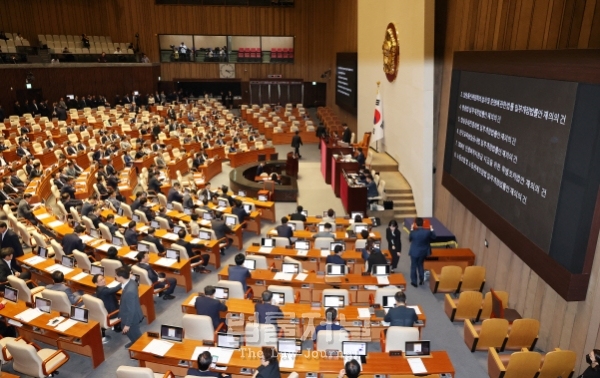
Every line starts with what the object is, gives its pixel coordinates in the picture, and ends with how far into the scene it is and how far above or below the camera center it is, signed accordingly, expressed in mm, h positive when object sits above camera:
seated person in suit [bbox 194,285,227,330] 7594 -3950
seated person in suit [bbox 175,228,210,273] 10625 -4336
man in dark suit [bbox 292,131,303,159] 22594 -4077
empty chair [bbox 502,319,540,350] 7430 -4336
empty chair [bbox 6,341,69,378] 6387 -4242
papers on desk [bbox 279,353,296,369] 6291 -4048
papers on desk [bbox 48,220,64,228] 11633 -4125
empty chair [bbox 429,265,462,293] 9711 -4539
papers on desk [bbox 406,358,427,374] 6164 -4029
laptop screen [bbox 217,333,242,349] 6711 -3979
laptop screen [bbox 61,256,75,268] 9469 -4074
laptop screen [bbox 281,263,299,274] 9531 -4204
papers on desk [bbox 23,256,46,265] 9688 -4181
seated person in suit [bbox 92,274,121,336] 7887 -3935
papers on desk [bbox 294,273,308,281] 9265 -4291
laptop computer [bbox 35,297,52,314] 7692 -4023
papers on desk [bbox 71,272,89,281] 8957 -4169
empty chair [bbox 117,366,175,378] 5555 -3665
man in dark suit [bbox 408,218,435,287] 10172 -4062
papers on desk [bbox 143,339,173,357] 6562 -4049
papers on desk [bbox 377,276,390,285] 9047 -4268
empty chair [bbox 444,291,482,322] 8539 -4494
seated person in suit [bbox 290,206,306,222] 12719 -4248
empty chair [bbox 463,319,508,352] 7441 -4410
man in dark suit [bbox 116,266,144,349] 7594 -3953
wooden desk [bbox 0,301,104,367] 7185 -4283
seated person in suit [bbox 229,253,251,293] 8945 -4023
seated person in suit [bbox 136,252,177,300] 9133 -4378
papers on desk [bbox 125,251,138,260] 10079 -4228
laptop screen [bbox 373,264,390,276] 9438 -4196
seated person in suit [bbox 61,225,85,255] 10211 -4009
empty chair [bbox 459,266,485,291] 9602 -4479
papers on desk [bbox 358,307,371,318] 7702 -4170
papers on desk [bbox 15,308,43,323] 7531 -4131
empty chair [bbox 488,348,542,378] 6411 -4197
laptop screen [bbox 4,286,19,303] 8070 -4024
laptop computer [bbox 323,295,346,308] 8078 -4109
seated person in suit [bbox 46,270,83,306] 7981 -4164
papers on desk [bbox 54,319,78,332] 7199 -4101
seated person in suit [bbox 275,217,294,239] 11594 -4244
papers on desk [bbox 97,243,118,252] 10470 -4221
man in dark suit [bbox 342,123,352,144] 24703 -4152
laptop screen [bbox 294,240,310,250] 10688 -4205
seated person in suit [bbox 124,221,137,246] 10827 -4046
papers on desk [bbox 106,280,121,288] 8068 -3906
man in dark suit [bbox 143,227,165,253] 10648 -4126
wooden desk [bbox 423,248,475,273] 10758 -4562
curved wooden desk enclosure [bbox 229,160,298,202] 16625 -4622
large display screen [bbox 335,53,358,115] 25283 -1493
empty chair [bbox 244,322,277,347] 6828 -3951
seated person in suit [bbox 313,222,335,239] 11445 -4249
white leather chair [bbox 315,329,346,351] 6707 -3958
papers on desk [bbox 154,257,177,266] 9887 -4272
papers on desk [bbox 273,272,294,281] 9246 -4296
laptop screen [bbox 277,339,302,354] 6578 -3965
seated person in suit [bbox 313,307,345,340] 6773 -3831
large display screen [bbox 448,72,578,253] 6809 -1479
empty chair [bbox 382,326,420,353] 6723 -3915
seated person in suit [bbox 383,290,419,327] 7309 -3933
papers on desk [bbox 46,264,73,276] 9306 -4184
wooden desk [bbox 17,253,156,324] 8680 -4295
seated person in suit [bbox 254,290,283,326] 7480 -3990
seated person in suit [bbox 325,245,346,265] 9602 -4070
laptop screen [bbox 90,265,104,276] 9148 -4086
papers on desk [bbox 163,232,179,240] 11266 -4270
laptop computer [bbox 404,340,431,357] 6460 -3936
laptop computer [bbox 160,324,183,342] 6824 -3951
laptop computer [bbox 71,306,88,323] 7418 -4003
